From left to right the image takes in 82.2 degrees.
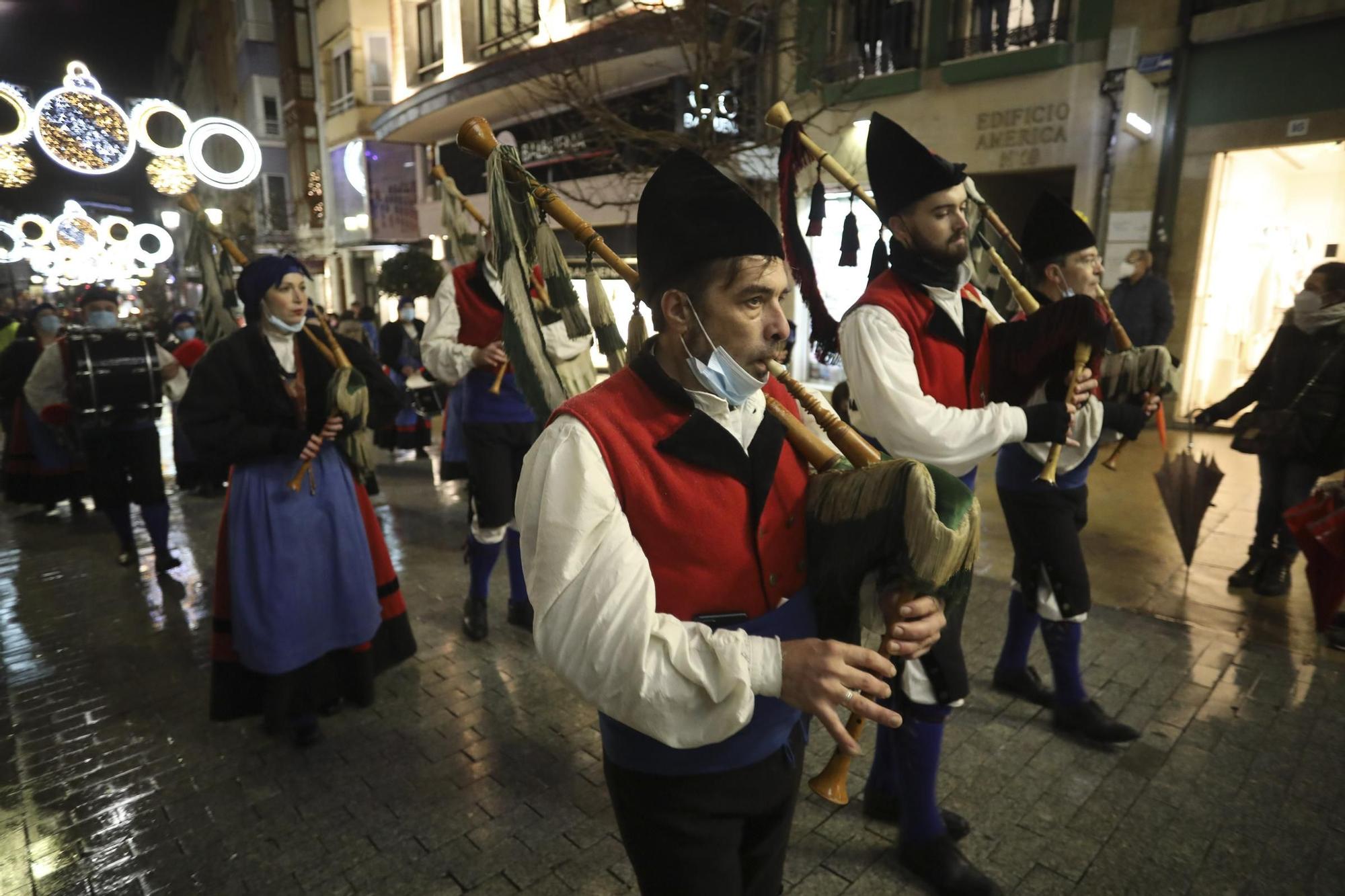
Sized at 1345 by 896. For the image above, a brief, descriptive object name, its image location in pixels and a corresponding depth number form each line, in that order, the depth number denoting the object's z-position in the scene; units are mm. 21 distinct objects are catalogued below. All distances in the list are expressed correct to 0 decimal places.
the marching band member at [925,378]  2266
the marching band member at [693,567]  1238
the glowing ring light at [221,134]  6262
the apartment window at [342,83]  22938
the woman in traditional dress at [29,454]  6582
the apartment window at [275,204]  27519
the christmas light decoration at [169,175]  5891
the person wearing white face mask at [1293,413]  4457
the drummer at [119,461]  5516
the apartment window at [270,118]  29344
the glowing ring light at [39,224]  9898
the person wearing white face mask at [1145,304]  7871
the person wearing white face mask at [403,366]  8289
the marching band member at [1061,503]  2973
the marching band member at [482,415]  4270
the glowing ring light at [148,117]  6848
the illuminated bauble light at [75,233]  10242
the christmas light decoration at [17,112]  6562
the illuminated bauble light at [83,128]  6742
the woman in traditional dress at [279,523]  3102
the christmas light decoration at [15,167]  6773
